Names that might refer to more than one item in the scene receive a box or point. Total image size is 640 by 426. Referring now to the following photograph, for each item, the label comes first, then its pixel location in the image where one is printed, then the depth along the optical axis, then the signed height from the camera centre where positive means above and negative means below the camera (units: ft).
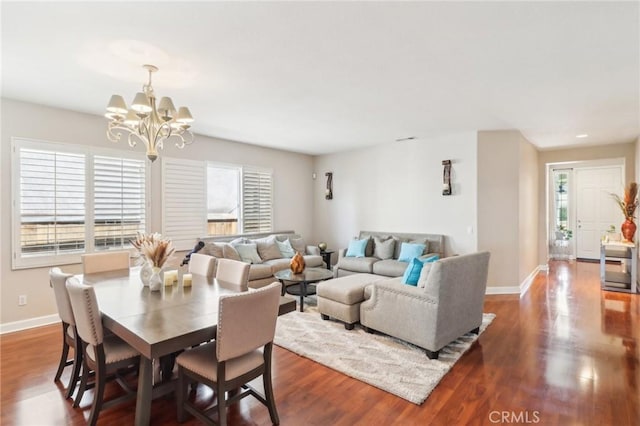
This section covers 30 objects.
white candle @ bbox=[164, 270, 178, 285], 9.37 -1.90
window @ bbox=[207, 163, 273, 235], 19.45 +0.83
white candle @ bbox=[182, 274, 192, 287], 9.16 -1.96
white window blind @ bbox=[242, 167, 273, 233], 20.81 +0.81
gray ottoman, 12.31 -3.38
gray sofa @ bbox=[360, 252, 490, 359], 9.84 -3.05
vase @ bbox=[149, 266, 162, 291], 8.68 -1.83
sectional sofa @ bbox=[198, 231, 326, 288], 17.19 -2.25
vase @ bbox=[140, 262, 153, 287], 9.21 -1.77
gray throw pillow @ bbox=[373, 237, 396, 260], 19.13 -2.13
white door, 26.14 +0.55
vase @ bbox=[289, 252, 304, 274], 15.56 -2.54
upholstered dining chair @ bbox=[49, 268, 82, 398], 7.79 -2.59
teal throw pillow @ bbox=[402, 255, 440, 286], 11.16 -2.11
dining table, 5.71 -2.15
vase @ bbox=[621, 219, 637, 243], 18.49 -1.00
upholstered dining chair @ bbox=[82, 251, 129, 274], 10.96 -1.75
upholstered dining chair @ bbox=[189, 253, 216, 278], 10.84 -1.81
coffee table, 14.48 -3.03
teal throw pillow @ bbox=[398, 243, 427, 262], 17.65 -2.14
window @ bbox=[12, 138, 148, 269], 12.71 +0.51
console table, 17.58 -3.04
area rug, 8.63 -4.53
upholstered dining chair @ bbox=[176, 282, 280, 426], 6.10 -3.08
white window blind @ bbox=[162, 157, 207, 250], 16.84 +0.62
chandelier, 8.58 +2.73
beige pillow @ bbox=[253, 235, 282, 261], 19.03 -2.18
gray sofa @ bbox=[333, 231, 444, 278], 17.63 -2.54
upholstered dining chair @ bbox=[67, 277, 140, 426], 6.68 -3.14
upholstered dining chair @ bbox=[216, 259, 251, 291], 9.39 -1.84
